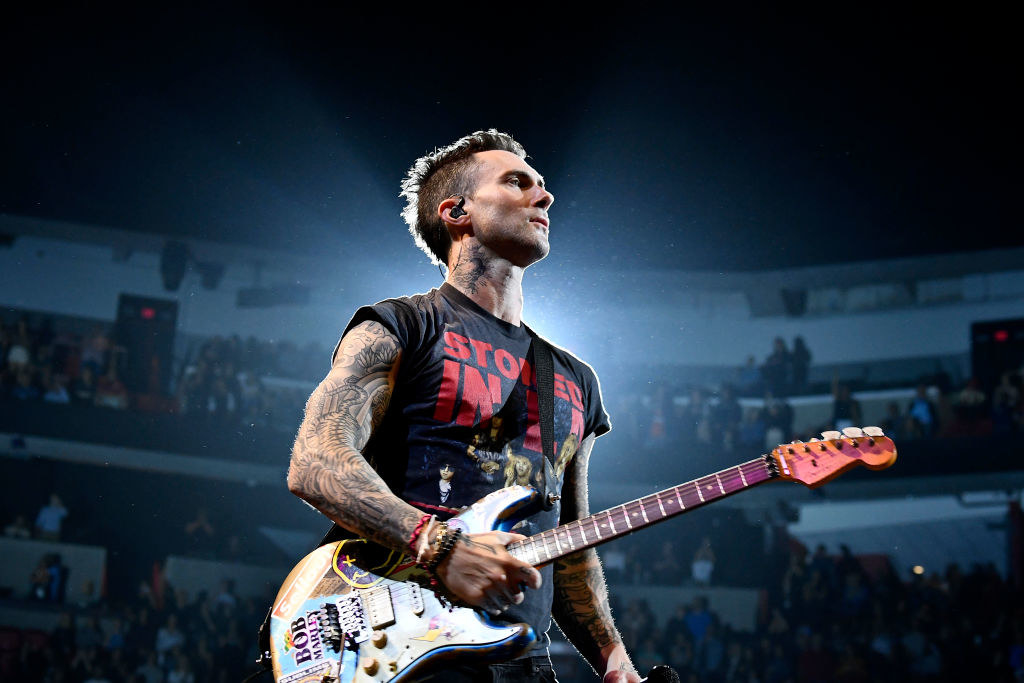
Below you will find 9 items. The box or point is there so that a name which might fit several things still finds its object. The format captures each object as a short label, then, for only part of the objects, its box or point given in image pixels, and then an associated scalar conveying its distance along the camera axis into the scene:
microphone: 2.41
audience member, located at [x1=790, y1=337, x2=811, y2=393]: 13.86
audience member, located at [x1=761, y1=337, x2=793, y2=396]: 13.65
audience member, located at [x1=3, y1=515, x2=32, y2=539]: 12.25
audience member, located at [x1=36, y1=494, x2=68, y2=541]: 12.55
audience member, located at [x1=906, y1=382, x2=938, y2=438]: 12.99
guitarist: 2.12
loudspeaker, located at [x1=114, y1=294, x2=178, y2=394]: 12.88
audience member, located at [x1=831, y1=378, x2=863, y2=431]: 13.06
